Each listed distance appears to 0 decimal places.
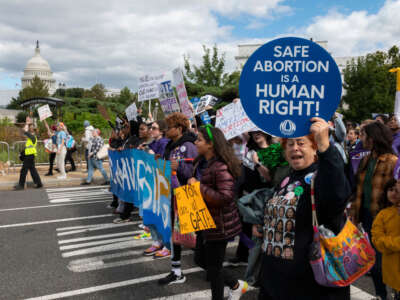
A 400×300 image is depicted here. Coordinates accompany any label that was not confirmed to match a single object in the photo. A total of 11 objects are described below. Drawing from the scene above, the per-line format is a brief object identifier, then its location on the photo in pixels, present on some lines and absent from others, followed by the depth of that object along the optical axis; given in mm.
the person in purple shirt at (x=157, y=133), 5352
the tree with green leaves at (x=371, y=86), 24469
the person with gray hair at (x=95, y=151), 10281
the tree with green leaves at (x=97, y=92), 58759
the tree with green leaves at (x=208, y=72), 22375
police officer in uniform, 10000
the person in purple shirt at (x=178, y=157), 3857
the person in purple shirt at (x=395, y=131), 4402
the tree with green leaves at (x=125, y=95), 46706
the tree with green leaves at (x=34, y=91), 60625
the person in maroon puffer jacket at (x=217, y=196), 3049
